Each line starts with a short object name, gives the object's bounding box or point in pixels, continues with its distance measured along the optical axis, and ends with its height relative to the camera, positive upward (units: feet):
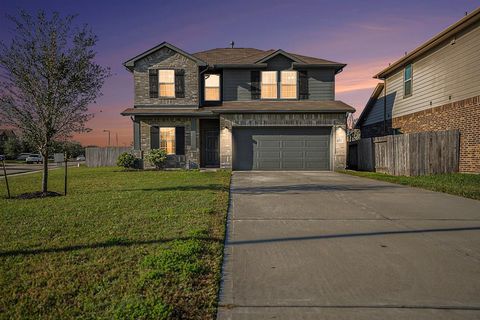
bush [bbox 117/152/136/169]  52.65 -0.99
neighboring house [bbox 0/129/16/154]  209.41 +14.36
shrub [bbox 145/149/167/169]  51.75 -0.39
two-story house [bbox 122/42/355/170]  50.47 +8.04
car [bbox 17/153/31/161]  151.05 -1.26
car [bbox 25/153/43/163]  126.62 -1.98
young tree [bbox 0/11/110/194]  25.34 +6.35
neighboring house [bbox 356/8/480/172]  36.91 +11.03
